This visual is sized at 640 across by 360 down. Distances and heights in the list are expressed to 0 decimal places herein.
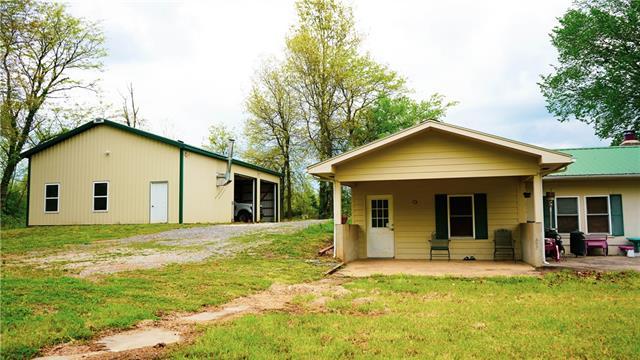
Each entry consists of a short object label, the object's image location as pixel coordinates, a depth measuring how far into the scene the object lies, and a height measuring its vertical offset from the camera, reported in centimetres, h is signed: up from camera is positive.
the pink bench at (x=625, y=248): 1432 -115
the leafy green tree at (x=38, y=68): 2302 +804
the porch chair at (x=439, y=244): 1340 -94
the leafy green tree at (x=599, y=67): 2489 +764
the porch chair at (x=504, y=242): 1314 -87
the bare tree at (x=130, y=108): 3656 +789
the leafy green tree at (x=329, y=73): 3061 +876
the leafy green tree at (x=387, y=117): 3133 +615
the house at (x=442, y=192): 1148 +52
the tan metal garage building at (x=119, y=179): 2064 +147
